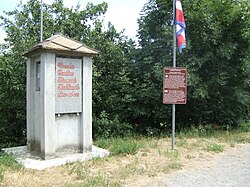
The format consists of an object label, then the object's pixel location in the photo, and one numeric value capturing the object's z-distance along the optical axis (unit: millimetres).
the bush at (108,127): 8820
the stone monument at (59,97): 5461
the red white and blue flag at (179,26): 6418
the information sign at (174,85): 6389
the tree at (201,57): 8273
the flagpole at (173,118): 6341
